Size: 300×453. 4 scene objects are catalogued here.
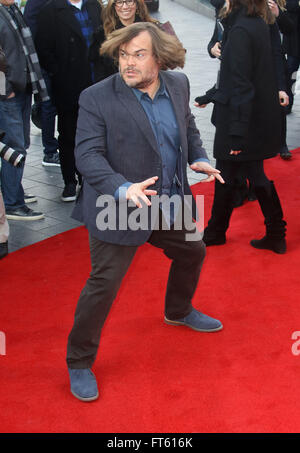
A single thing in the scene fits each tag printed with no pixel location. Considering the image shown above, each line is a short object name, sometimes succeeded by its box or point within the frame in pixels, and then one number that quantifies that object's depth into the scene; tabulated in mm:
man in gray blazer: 2814
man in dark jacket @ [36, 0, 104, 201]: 5406
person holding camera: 5130
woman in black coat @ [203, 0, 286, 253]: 4223
